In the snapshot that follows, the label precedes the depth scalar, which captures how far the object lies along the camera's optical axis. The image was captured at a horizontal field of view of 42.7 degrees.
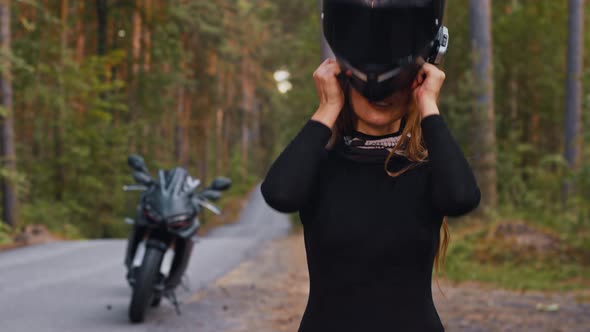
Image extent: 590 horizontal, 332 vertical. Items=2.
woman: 2.39
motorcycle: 7.57
